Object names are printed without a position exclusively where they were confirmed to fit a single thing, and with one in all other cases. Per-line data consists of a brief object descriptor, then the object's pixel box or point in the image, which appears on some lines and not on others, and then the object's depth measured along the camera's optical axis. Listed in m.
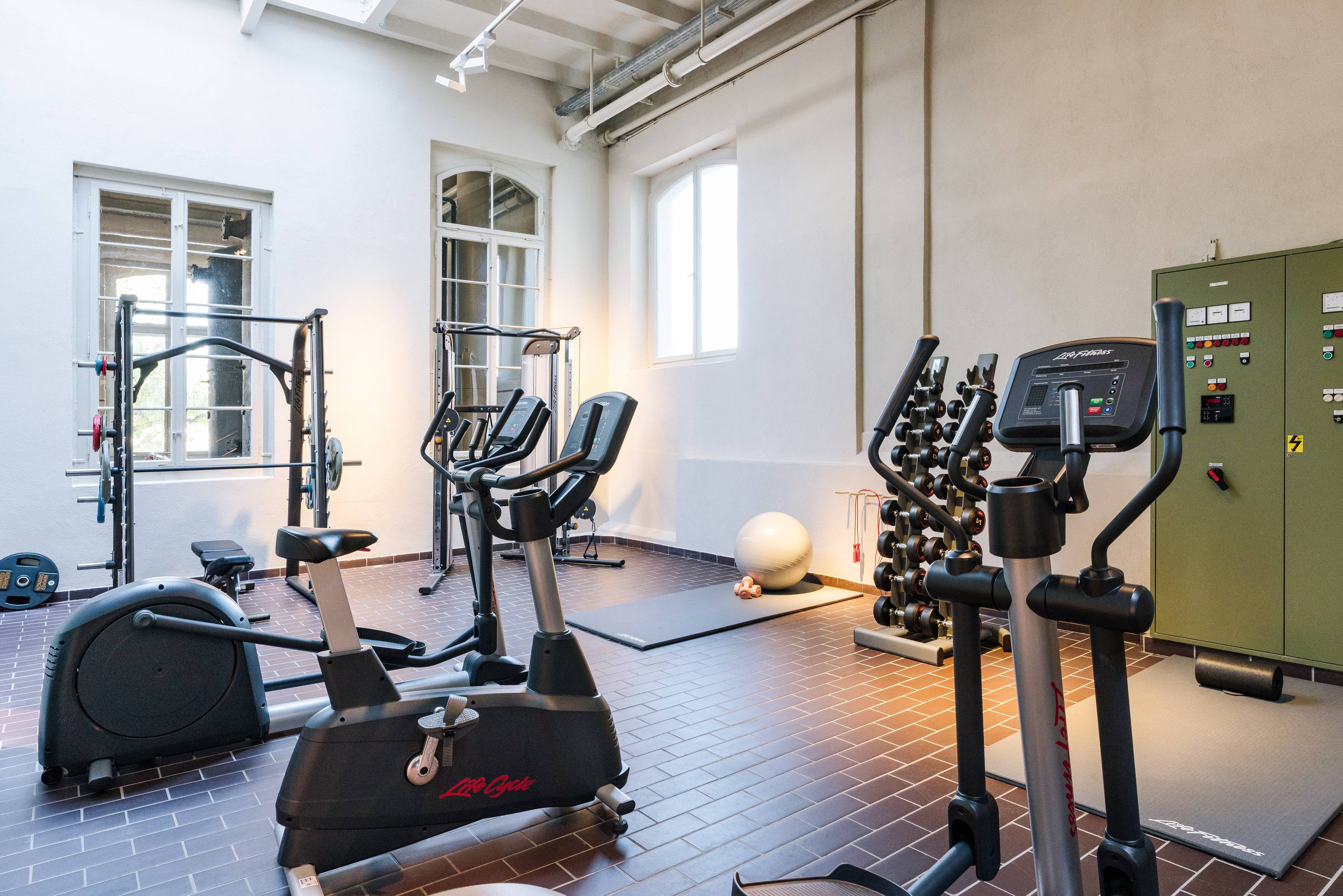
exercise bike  2.17
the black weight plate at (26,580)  5.51
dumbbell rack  4.23
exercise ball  5.86
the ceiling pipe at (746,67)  6.07
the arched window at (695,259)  7.66
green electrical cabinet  3.72
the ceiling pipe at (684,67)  6.02
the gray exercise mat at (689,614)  4.86
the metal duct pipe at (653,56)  6.56
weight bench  4.76
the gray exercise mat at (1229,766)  2.42
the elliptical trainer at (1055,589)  1.35
